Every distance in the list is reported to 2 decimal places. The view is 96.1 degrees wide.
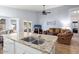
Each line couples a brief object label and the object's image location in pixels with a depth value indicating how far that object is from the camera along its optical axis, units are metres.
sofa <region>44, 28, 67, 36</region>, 3.56
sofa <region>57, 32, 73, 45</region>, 3.52
